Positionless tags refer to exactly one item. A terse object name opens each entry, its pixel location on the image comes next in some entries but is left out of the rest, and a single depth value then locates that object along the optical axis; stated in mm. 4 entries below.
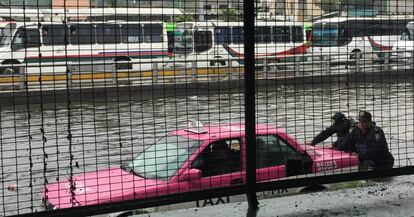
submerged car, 6289
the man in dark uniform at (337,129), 8938
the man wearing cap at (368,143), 7211
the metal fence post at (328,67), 7970
